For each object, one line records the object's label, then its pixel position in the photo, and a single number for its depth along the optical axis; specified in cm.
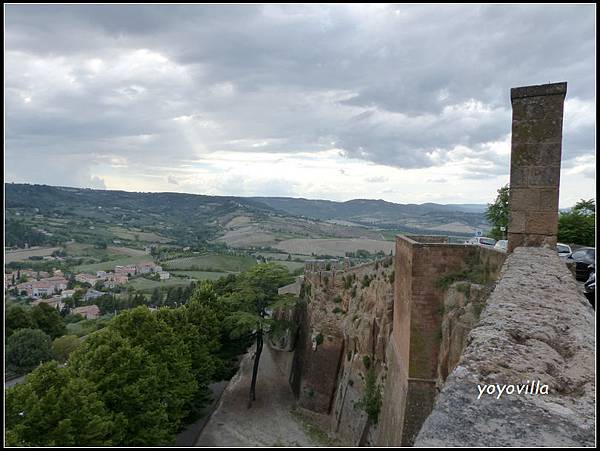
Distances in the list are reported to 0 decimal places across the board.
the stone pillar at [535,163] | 916
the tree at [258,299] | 2505
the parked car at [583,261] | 1188
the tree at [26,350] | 3606
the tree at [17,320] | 4162
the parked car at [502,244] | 1795
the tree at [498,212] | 3237
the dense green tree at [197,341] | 2139
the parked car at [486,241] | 2362
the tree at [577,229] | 2362
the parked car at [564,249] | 1594
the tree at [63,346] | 3784
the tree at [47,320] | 4475
